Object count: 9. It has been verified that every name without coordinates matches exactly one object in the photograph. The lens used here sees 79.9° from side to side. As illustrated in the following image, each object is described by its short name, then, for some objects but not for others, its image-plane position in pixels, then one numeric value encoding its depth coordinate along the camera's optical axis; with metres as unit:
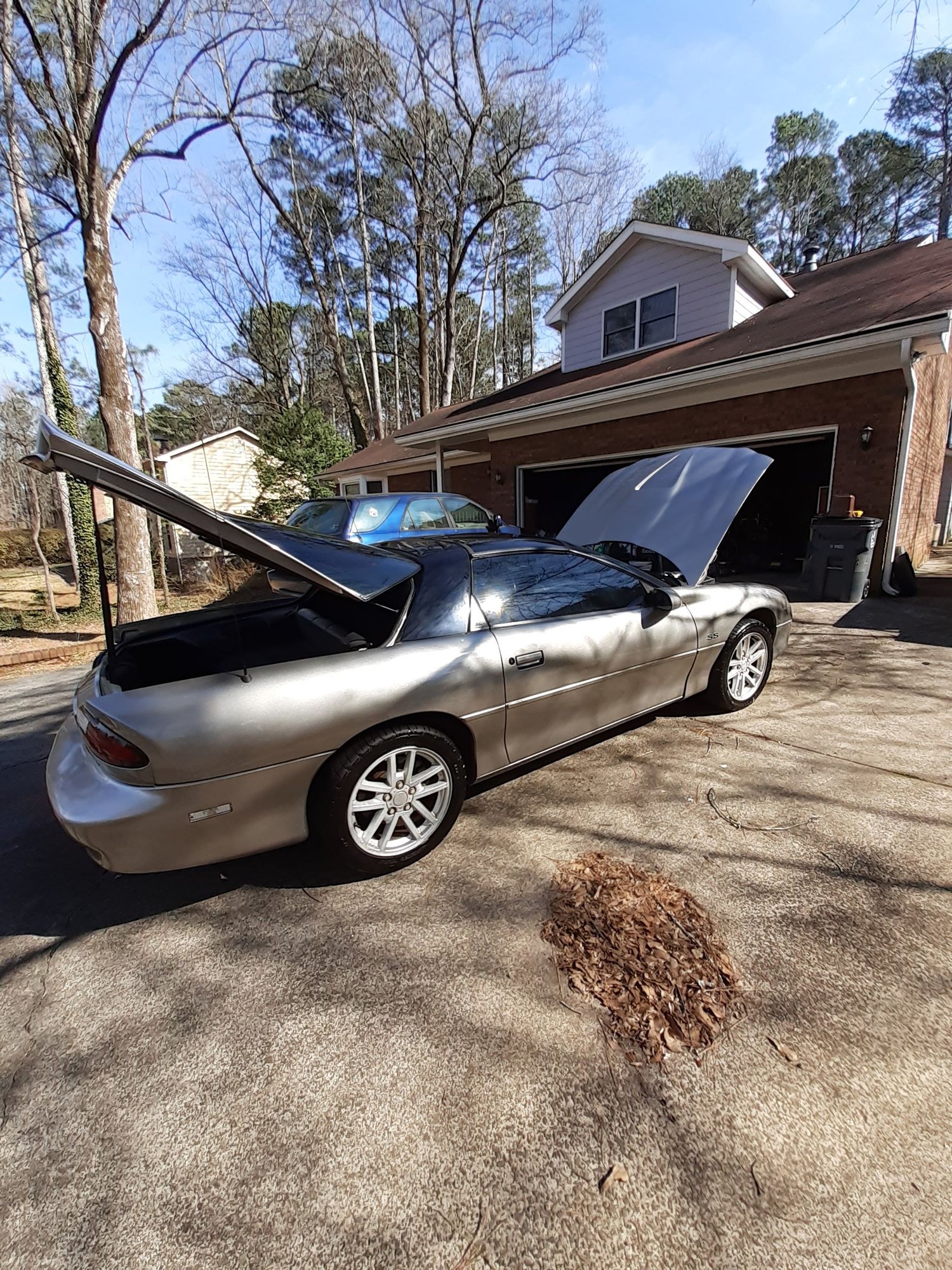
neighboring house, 22.59
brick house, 7.30
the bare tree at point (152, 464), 9.83
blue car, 6.73
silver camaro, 1.98
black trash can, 7.04
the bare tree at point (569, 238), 22.25
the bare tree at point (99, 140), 6.90
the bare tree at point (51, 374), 11.80
